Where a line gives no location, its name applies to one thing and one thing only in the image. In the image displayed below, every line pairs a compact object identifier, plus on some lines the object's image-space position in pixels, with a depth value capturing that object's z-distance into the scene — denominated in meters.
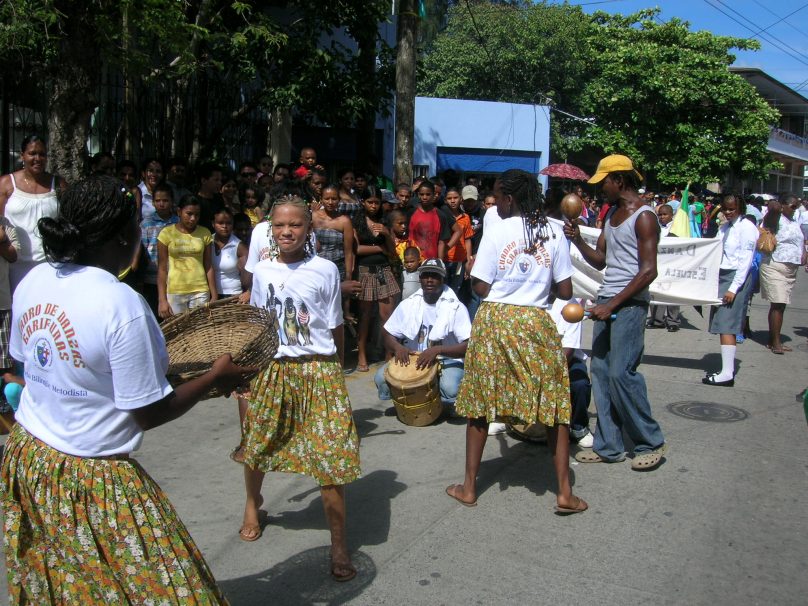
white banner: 8.24
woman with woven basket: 2.20
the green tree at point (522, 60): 32.84
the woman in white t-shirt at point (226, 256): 7.14
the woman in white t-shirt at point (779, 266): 9.69
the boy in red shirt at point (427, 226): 8.99
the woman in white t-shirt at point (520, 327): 4.41
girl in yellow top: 6.77
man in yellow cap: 5.06
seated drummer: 6.30
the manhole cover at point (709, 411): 6.63
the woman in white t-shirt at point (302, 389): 3.74
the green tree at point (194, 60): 6.73
